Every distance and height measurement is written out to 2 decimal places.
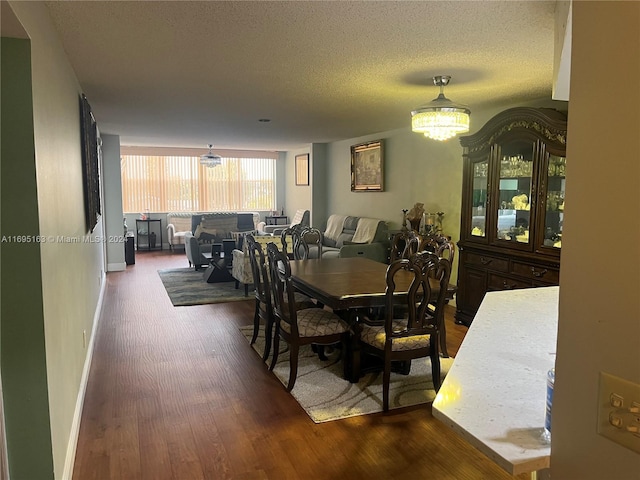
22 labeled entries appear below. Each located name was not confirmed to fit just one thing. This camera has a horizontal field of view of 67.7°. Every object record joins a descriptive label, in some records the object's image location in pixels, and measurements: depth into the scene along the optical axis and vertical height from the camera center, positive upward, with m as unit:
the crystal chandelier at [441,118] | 3.38 +0.52
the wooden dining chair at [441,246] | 3.73 -0.45
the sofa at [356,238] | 6.74 -0.75
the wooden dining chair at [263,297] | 3.64 -0.86
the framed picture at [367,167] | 7.46 +0.38
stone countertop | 1.05 -0.56
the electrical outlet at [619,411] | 0.75 -0.36
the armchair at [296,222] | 9.72 -0.65
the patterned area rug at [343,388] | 3.06 -1.38
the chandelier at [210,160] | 9.19 +0.57
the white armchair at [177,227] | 10.38 -0.84
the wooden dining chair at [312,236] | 5.05 -0.52
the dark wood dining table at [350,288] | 3.16 -0.69
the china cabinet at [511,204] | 3.91 -0.12
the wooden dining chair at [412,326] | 2.92 -0.90
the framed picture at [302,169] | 10.27 +0.46
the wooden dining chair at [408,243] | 4.20 -0.47
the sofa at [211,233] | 7.84 -0.76
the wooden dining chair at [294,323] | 3.27 -0.94
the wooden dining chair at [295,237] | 5.07 -0.52
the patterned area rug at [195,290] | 5.94 -1.36
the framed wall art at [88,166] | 3.68 +0.19
